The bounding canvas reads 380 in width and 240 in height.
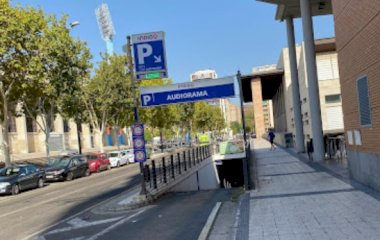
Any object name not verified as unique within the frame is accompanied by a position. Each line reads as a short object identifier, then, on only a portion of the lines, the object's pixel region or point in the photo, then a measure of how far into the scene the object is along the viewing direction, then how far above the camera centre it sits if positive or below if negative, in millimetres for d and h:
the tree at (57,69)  31516 +5336
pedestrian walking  38250 -815
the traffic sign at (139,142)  16094 -155
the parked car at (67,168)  31523 -1650
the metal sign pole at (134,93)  15914 +1454
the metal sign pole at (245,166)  15367 -1199
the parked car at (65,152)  54544 -987
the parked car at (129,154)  48500 -1568
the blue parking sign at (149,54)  16406 +2760
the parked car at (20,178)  24545 -1663
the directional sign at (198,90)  16875 +1455
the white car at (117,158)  45216 -1784
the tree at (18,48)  27359 +5812
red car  39125 -1731
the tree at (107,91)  45050 +4572
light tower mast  120500 +28954
